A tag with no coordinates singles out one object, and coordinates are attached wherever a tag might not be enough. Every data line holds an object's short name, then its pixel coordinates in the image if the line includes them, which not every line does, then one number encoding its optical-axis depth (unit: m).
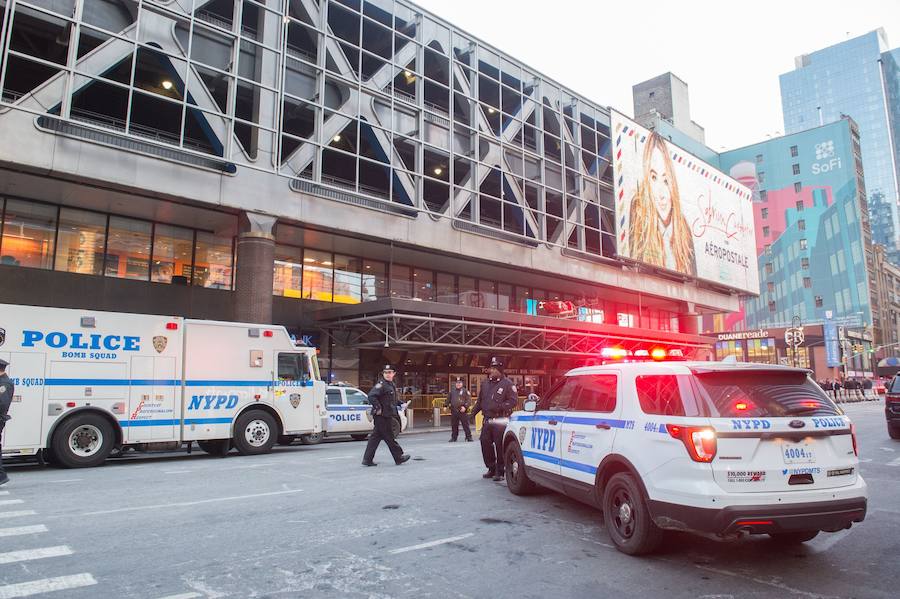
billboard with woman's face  36.00
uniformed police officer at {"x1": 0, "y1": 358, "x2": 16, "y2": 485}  8.80
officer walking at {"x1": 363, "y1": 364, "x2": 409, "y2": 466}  11.11
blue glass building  181.12
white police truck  11.05
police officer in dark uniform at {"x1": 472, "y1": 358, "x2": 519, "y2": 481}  9.27
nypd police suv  4.64
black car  15.13
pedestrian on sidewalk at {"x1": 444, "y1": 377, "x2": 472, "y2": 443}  17.20
